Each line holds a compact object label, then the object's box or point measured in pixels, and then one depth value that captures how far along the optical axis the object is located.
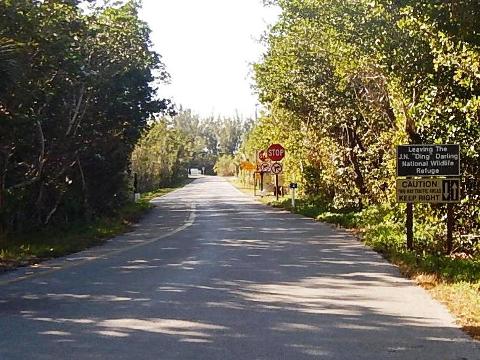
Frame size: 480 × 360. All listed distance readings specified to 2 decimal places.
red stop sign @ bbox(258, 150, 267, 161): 49.91
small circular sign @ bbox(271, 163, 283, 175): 42.94
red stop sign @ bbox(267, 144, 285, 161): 41.28
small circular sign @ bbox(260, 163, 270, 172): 49.03
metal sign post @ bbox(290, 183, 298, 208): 36.32
